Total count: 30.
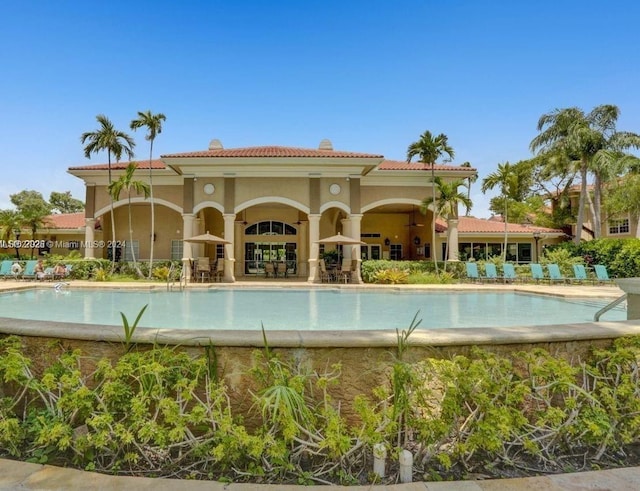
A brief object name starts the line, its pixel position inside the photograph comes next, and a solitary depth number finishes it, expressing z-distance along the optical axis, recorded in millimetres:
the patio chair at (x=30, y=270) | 20422
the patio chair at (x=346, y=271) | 20312
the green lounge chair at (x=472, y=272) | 20328
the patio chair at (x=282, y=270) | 23547
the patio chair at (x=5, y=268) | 21267
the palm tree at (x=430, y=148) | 20344
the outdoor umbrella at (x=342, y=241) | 19656
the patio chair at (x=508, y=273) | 19938
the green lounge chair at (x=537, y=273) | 19562
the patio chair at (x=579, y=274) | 19142
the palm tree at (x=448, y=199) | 20531
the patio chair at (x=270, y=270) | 23781
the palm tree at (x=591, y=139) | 26719
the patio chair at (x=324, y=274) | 20688
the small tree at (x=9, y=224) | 26703
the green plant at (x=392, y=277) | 19672
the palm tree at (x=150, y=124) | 20053
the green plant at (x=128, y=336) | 2979
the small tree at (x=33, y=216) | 26609
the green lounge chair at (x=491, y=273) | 19984
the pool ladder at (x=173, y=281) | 16909
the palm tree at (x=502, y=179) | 23500
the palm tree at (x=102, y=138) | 20547
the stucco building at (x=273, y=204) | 20844
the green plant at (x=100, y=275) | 19750
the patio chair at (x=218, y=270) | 20923
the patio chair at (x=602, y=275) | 18844
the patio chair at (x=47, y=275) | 19781
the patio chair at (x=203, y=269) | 20125
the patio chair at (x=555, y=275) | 19547
